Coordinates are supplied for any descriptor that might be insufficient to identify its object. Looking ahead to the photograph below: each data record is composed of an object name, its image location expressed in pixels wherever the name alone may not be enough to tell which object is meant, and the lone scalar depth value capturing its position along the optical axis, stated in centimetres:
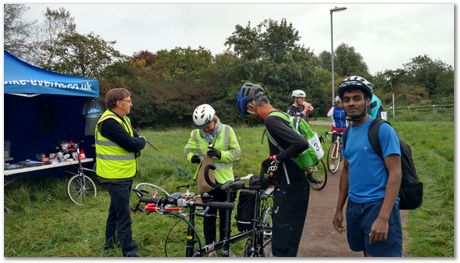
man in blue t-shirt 229
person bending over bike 288
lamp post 1726
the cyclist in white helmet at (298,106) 782
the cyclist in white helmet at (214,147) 381
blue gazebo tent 686
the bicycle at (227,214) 278
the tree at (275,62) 3198
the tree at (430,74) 3516
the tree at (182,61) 3840
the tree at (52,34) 2939
